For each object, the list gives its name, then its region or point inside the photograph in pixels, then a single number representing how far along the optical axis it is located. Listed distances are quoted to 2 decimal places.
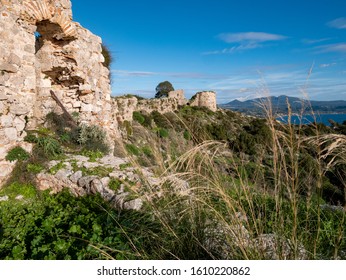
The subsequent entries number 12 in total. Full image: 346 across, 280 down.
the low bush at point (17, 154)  4.80
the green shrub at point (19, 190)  4.43
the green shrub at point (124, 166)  4.72
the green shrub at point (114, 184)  4.17
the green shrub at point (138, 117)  19.06
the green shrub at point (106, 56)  9.36
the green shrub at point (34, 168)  4.77
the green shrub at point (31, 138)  5.25
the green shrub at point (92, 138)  6.09
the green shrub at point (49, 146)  5.17
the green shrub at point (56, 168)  4.69
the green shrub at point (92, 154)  5.28
